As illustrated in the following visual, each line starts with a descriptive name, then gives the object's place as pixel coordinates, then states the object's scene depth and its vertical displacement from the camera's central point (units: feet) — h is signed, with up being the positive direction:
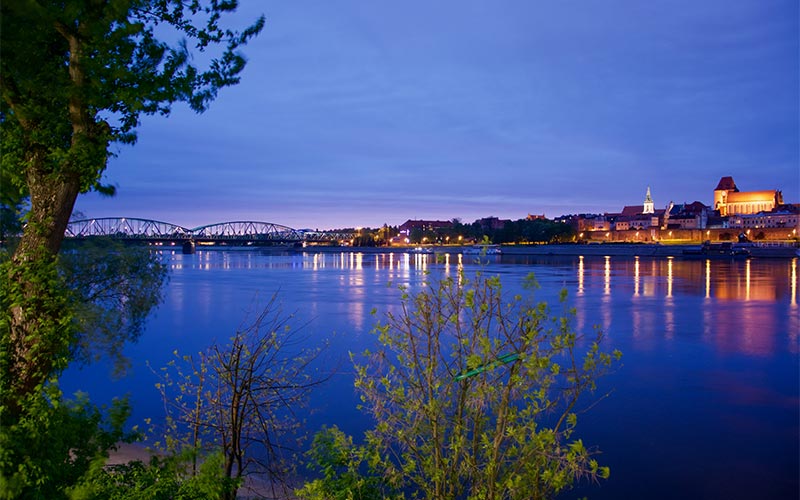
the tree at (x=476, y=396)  12.98 -3.77
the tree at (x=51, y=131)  16.34 +3.49
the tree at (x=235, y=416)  18.93 -6.20
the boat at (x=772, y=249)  293.23 -4.16
